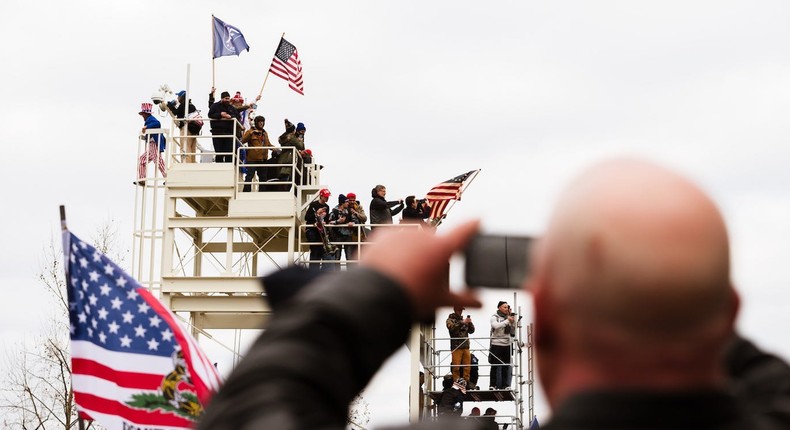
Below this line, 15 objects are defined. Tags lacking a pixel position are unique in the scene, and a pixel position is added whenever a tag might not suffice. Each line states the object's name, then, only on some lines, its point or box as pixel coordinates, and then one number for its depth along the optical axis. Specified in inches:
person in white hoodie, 914.1
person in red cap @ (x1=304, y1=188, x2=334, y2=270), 957.8
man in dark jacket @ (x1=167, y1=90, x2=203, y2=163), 992.9
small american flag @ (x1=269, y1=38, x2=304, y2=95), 1074.1
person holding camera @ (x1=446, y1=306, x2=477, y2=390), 927.7
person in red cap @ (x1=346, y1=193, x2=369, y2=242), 965.8
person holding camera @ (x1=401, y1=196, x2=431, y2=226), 970.5
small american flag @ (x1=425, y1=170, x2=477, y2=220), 990.4
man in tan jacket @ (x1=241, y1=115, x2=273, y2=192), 1000.2
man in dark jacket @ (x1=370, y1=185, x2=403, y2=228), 959.6
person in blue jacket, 978.7
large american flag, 274.7
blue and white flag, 1124.5
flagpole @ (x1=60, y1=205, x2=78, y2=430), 291.6
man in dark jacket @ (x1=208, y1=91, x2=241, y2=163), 981.8
